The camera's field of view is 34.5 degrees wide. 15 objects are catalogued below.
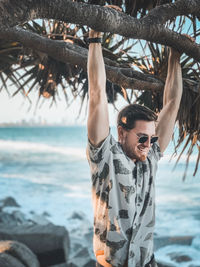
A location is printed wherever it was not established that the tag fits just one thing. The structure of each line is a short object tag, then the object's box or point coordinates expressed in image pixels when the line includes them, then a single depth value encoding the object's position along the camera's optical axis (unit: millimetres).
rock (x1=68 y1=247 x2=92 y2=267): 6517
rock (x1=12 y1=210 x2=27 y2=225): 11359
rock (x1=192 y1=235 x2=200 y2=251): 12289
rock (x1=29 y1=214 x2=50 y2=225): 12348
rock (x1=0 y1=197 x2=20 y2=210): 14911
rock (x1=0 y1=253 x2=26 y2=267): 3533
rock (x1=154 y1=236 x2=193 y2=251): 12537
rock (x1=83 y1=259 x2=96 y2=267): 6378
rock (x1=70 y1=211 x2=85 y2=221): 16894
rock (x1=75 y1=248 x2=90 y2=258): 7453
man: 1373
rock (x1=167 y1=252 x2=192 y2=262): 10531
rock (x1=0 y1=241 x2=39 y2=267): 3986
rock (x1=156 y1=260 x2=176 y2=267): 6445
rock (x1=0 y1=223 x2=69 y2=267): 5121
